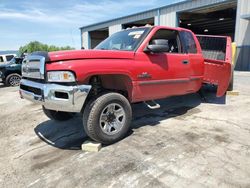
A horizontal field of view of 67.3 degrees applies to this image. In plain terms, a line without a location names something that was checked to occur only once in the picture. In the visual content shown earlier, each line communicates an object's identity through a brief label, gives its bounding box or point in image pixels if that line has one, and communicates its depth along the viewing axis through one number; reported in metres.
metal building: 11.85
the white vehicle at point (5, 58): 11.68
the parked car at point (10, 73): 10.01
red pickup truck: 2.71
